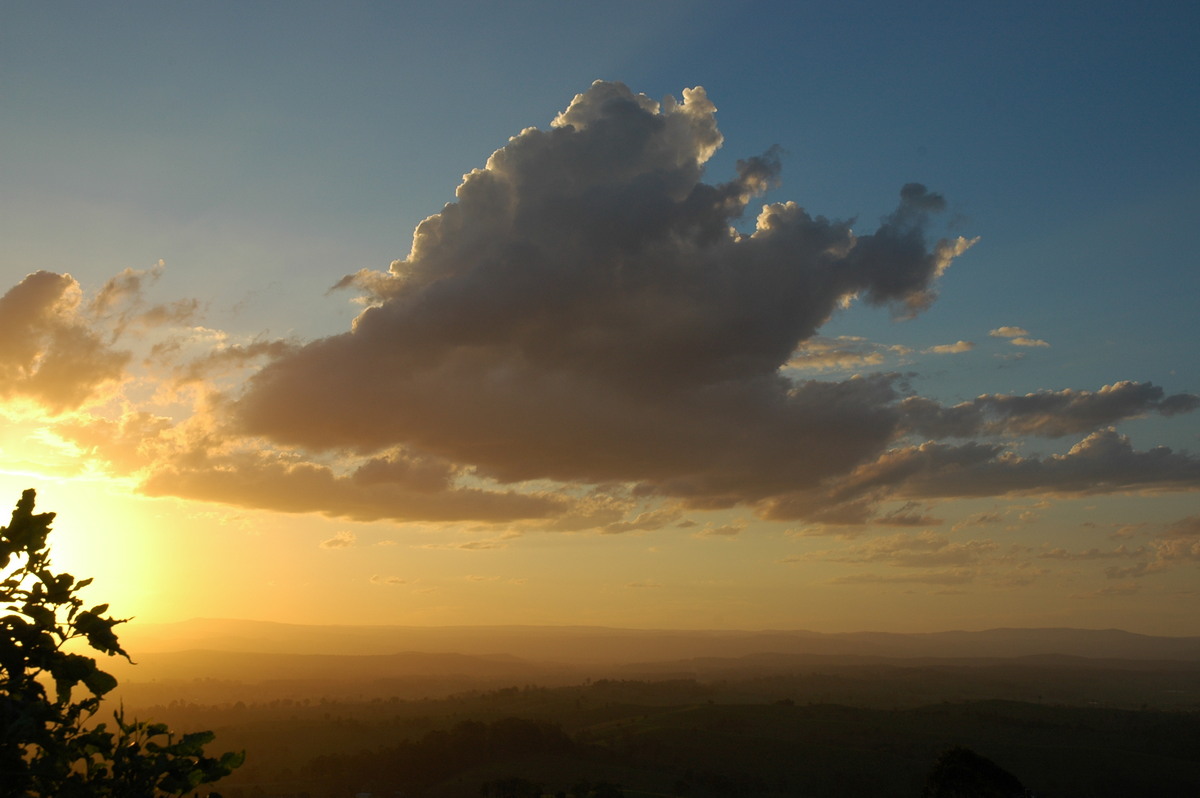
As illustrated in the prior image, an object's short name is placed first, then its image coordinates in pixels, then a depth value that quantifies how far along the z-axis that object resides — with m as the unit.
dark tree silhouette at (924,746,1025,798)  60.56
